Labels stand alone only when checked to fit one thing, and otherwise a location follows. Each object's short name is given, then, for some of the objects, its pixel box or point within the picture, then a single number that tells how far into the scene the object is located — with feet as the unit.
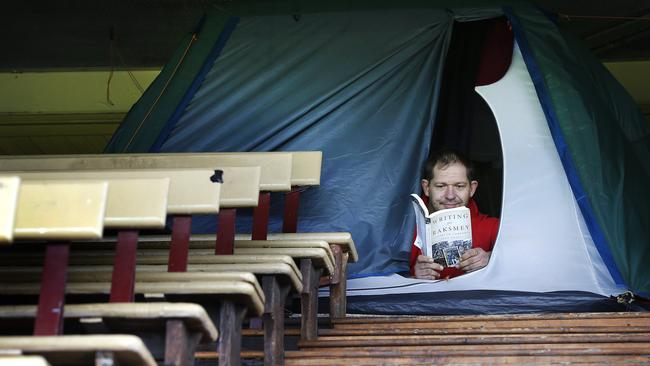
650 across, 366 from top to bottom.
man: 33.86
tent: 32.07
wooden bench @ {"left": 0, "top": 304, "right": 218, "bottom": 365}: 18.26
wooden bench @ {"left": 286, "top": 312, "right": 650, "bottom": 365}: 22.94
